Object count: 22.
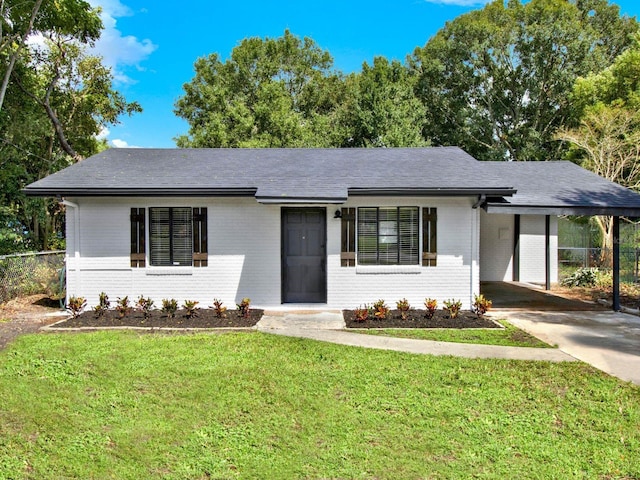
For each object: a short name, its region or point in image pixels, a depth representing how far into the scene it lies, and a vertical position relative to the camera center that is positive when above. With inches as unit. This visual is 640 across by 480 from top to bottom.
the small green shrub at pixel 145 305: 339.6 -52.1
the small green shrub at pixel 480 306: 337.7 -51.9
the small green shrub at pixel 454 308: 335.0 -53.2
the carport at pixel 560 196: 363.6 +40.2
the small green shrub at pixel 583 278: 527.5 -47.4
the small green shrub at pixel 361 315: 320.8 -56.4
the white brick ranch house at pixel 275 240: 366.0 -0.2
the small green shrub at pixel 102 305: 339.0 -53.3
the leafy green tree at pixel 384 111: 839.1 +259.6
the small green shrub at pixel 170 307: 340.5 -53.6
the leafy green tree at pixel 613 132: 604.4 +162.2
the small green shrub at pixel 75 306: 335.9 -51.9
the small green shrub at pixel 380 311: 328.8 -54.5
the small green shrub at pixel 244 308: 335.3 -53.4
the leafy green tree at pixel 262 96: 887.7 +370.1
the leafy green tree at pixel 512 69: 959.6 +406.9
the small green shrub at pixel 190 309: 333.4 -54.3
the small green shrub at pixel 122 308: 335.9 -53.5
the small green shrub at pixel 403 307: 335.8 -52.9
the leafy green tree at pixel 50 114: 594.5 +210.0
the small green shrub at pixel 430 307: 334.6 -52.3
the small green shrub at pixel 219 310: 336.4 -54.9
